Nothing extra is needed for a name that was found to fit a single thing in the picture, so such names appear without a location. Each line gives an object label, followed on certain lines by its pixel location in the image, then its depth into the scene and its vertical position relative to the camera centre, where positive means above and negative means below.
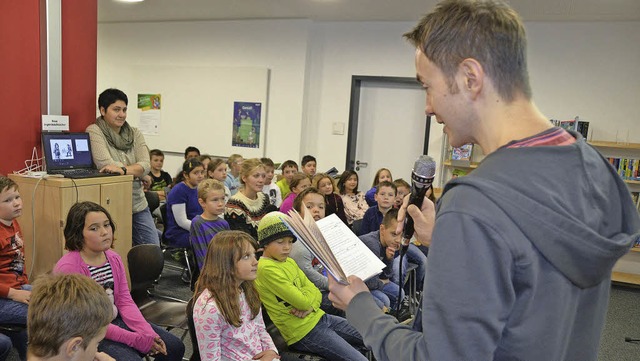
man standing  0.66 -0.11
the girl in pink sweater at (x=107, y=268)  2.28 -0.77
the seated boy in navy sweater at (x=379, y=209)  4.22 -0.71
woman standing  3.43 -0.28
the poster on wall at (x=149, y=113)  7.30 +0.03
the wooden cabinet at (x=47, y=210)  2.97 -0.64
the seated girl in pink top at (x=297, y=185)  4.41 -0.56
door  6.48 +0.05
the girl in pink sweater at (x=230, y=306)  2.08 -0.84
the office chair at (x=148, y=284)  2.70 -0.99
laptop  3.14 -0.31
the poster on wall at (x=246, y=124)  6.74 -0.05
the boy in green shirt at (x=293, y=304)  2.46 -0.95
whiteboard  6.74 +0.26
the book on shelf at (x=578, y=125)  5.49 +0.22
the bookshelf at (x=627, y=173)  5.36 -0.29
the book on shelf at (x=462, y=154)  5.88 -0.22
